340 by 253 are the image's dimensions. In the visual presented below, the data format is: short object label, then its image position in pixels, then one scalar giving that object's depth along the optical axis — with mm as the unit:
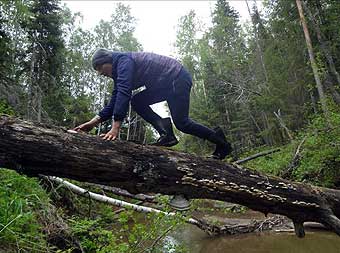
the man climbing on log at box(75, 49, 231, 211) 2920
